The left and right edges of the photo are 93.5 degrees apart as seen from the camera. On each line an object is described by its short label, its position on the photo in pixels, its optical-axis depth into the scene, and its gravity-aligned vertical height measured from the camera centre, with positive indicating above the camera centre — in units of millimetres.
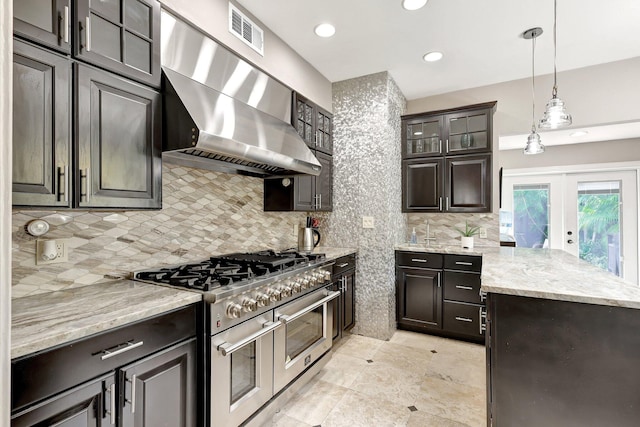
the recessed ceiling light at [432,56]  2915 +1529
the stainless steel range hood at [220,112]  1605 +634
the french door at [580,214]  4488 -52
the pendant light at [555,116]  2084 +666
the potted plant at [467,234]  3422 -265
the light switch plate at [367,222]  3312 -108
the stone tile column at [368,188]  3277 +268
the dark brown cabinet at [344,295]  2889 -852
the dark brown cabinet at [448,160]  3406 +616
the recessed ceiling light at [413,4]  2180 +1527
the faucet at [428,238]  3821 -339
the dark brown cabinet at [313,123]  2861 +913
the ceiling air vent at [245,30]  2217 +1422
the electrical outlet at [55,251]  1441 -179
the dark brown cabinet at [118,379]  968 -627
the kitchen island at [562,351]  1364 -686
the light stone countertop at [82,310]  993 -393
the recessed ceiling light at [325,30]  2510 +1555
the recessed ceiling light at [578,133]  3990 +1052
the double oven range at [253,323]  1543 -678
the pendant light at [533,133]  2539 +707
